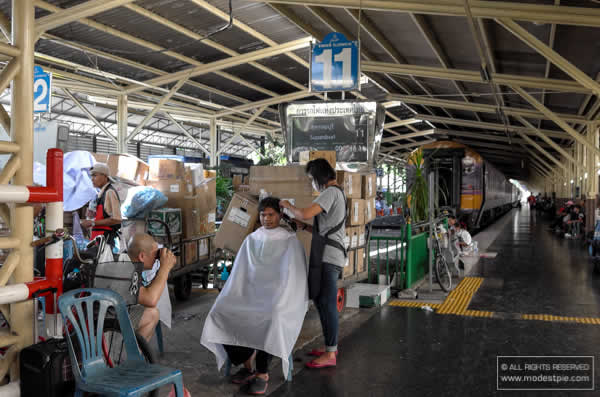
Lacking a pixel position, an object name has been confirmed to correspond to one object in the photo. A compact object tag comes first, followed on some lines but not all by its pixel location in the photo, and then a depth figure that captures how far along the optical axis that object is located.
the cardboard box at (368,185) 5.43
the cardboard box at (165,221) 5.43
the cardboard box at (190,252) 5.83
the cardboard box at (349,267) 5.20
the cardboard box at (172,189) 5.87
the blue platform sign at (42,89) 7.41
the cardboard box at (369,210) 5.54
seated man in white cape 3.34
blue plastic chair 2.22
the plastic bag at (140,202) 5.12
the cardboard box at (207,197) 6.13
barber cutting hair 3.82
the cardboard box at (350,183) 4.96
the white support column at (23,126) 2.48
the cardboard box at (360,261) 5.47
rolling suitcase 2.25
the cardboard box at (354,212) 5.19
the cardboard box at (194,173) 6.06
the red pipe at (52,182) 2.38
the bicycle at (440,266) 6.80
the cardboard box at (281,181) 4.80
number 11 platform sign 7.19
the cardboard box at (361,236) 5.41
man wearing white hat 4.92
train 15.41
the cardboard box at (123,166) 6.01
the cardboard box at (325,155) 5.21
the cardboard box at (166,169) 5.83
